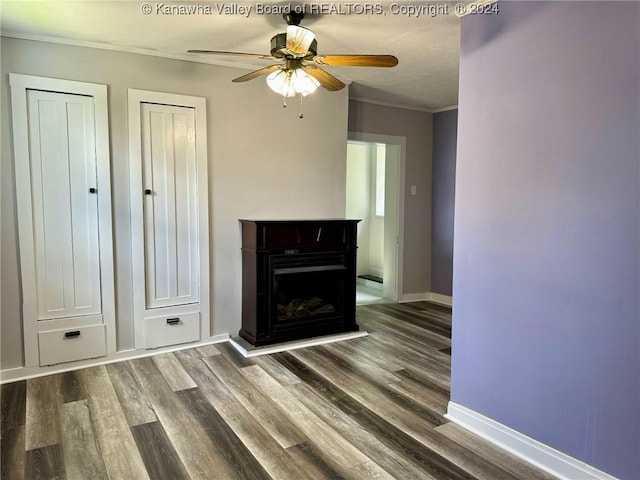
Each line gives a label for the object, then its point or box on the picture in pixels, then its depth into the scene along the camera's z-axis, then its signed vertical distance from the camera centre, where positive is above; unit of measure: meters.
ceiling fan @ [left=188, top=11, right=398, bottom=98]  2.33 +0.86
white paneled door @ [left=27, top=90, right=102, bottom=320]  2.97 +0.03
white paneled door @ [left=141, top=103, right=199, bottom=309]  3.34 +0.02
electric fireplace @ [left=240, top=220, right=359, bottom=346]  3.54 -0.65
